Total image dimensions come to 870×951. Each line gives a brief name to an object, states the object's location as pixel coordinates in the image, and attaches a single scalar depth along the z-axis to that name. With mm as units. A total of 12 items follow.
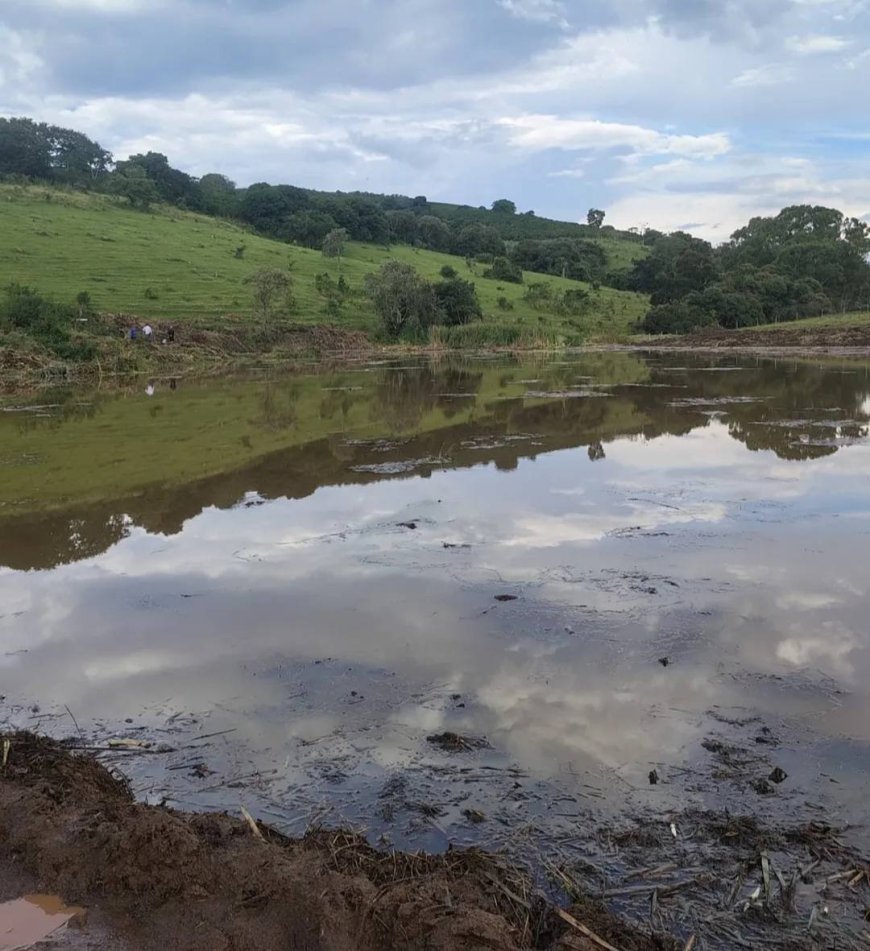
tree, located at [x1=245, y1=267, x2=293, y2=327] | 47191
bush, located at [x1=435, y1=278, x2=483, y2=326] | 58344
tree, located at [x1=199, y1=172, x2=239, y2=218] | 84875
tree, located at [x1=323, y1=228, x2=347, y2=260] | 69500
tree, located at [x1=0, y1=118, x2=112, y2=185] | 73500
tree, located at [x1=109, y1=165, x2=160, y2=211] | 72375
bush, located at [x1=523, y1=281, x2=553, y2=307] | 68312
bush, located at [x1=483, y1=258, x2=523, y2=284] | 77125
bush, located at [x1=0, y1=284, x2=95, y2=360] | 36031
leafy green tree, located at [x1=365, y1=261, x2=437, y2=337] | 53344
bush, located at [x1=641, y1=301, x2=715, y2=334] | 62906
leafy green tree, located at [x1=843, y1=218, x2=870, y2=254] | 77325
